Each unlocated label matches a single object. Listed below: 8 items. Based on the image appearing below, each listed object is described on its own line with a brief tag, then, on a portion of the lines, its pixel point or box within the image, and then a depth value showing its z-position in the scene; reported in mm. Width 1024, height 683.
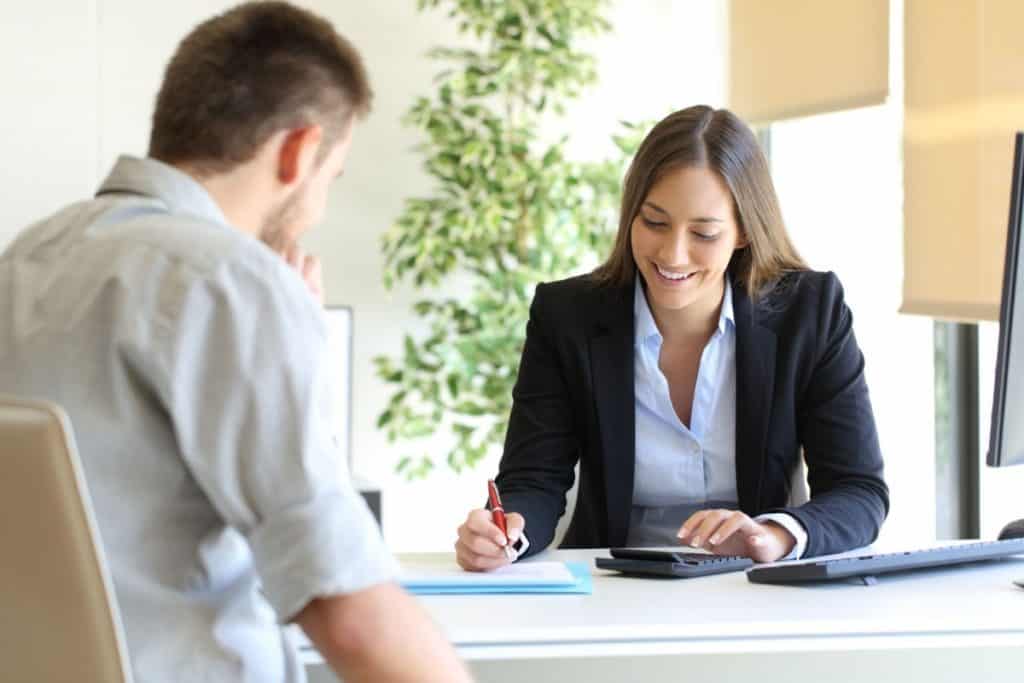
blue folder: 2986
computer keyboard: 3020
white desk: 2820
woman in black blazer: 3385
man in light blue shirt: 2358
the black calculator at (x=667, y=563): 3071
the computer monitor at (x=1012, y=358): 2990
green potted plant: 5021
